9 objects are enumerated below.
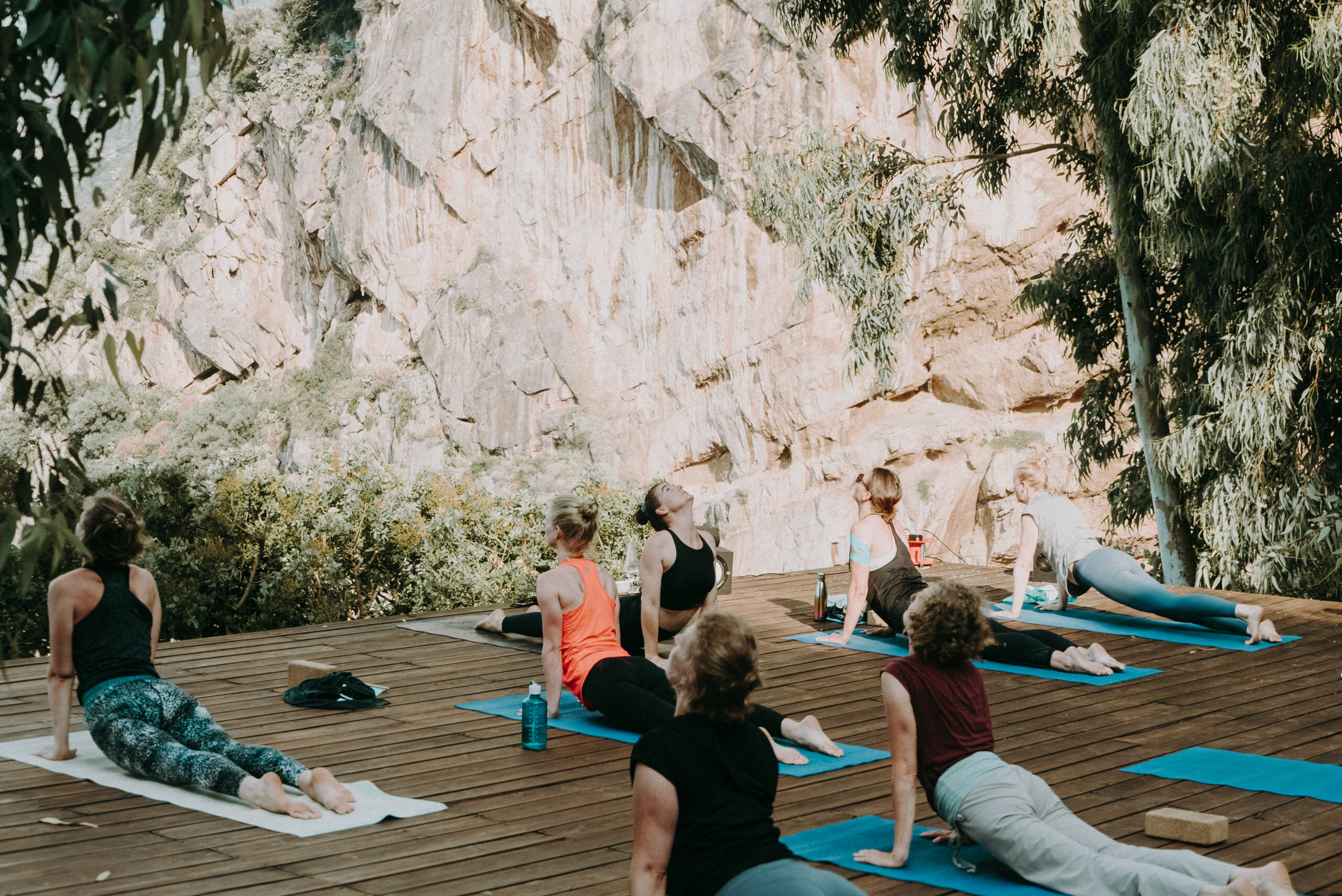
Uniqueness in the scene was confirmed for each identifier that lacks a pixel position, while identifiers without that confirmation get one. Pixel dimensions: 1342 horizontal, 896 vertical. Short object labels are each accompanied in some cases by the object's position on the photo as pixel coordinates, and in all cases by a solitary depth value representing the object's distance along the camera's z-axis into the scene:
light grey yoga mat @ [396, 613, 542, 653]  7.05
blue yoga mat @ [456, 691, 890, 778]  4.46
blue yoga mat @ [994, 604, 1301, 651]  6.93
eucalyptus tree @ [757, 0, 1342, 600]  8.74
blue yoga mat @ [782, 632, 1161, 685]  5.94
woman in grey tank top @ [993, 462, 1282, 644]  6.86
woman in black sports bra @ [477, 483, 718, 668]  5.52
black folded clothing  5.43
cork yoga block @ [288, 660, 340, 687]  5.75
